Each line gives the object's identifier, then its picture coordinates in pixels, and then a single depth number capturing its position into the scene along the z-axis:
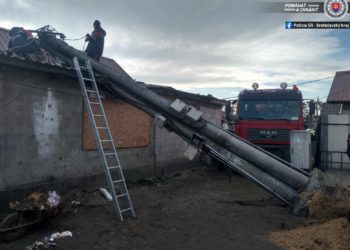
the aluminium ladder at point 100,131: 6.97
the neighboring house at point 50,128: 7.29
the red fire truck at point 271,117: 12.00
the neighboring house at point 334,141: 14.93
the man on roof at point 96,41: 9.12
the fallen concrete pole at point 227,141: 7.23
